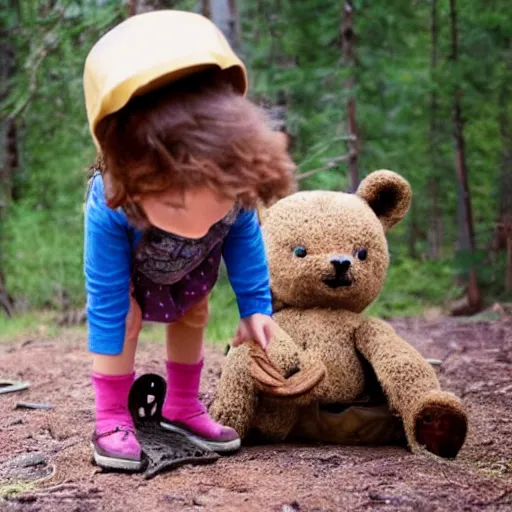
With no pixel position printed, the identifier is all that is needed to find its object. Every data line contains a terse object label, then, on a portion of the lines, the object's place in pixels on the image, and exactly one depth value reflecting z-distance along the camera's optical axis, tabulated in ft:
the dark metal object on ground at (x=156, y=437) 6.80
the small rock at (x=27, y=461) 7.26
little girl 5.30
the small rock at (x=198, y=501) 5.74
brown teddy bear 7.49
